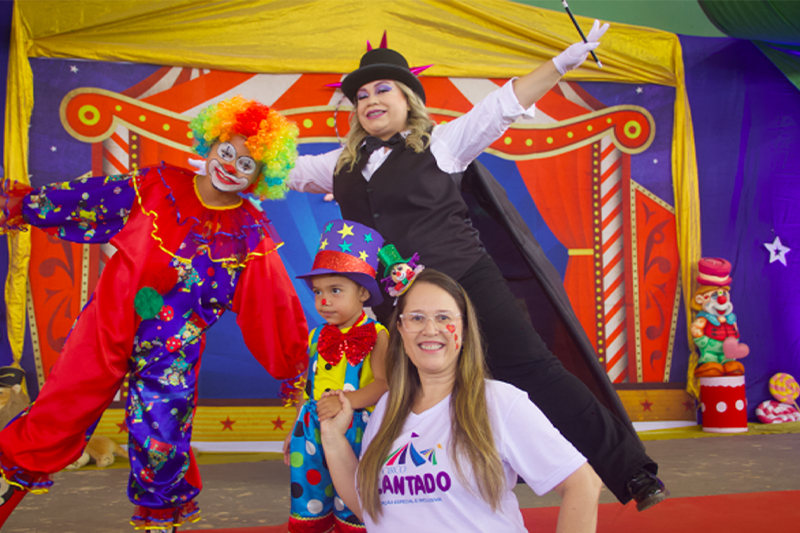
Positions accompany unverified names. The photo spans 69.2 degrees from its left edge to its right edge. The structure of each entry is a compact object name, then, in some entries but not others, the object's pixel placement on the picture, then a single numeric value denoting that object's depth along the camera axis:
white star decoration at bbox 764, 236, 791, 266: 4.41
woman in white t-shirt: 1.02
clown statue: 4.02
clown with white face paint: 1.73
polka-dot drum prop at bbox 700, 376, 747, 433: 3.94
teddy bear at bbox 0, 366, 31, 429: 3.08
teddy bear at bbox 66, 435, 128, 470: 3.29
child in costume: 1.43
